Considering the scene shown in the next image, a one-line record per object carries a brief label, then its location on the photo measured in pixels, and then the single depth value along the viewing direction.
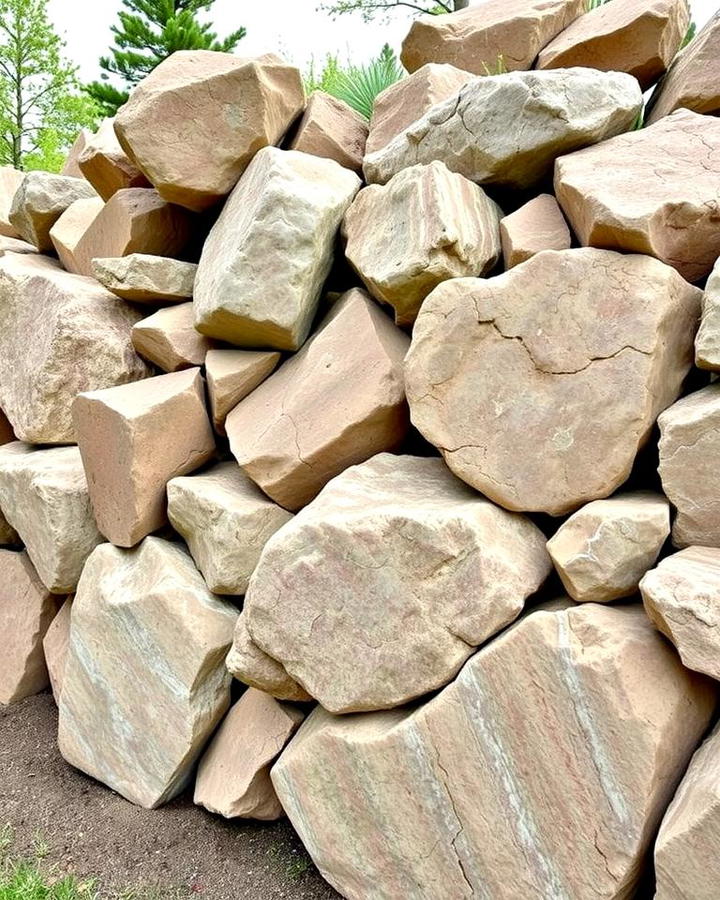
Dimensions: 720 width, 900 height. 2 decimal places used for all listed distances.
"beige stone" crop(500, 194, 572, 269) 2.00
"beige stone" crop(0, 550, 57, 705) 2.81
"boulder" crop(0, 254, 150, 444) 2.66
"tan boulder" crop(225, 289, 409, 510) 2.07
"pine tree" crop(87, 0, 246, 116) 13.88
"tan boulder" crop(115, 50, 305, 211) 2.46
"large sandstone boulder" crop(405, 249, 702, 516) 1.75
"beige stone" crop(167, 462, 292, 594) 2.13
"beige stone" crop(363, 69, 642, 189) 2.07
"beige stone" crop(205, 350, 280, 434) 2.32
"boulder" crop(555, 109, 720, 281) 1.80
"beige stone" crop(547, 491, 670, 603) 1.61
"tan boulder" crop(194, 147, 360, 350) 2.19
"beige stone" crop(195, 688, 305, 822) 2.09
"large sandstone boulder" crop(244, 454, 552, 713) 1.73
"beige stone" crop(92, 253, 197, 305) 2.59
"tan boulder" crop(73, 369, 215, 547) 2.27
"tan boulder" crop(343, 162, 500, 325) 1.98
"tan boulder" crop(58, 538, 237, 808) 2.16
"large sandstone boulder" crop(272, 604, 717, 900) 1.54
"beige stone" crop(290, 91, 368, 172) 2.66
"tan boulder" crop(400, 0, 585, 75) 2.68
